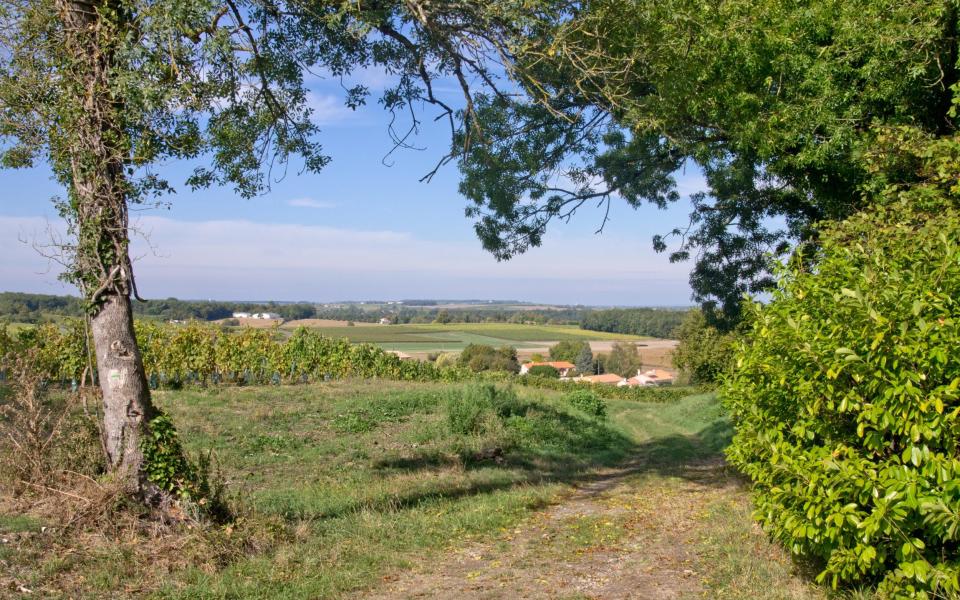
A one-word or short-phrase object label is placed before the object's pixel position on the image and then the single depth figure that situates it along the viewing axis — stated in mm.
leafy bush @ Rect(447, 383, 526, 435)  12406
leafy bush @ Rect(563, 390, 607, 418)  18016
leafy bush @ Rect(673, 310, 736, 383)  32688
